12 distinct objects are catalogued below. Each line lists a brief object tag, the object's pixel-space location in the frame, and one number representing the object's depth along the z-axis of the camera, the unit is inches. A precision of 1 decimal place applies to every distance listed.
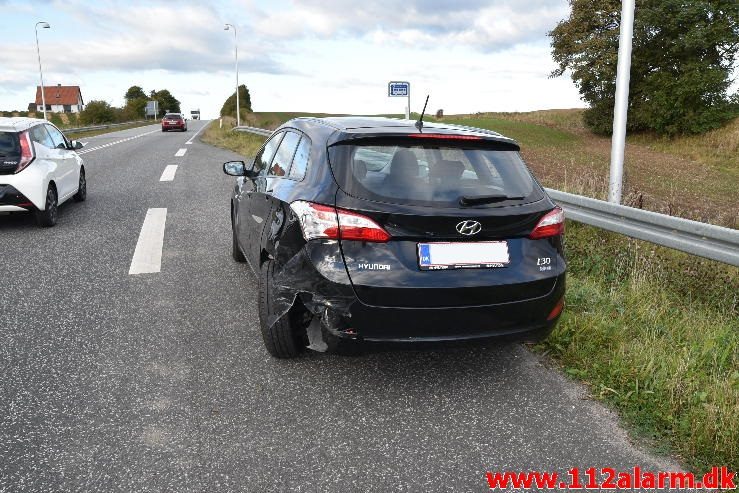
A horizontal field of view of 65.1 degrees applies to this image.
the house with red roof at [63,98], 4719.5
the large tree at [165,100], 5180.6
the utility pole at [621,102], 277.7
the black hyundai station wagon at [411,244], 114.5
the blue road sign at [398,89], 580.1
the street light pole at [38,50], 1572.3
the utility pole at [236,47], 1672.0
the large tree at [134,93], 5167.3
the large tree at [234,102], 3323.3
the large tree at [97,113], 2596.0
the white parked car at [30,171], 284.9
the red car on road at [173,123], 1785.1
